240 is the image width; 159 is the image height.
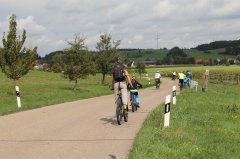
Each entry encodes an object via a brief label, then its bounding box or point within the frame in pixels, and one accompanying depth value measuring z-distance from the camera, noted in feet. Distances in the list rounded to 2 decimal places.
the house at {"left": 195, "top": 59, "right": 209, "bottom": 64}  514.07
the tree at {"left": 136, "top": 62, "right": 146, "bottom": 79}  275.59
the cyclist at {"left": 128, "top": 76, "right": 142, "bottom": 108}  57.93
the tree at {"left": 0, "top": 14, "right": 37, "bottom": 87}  96.84
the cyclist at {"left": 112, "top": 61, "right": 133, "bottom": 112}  42.93
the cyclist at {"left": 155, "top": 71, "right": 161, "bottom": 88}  128.36
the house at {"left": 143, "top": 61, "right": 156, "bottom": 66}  576.20
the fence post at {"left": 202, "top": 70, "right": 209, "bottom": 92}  100.93
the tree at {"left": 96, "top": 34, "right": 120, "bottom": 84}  164.45
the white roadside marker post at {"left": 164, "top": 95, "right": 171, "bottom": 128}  37.48
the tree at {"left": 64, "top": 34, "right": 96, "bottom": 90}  124.88
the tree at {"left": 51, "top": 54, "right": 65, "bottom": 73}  126.52
